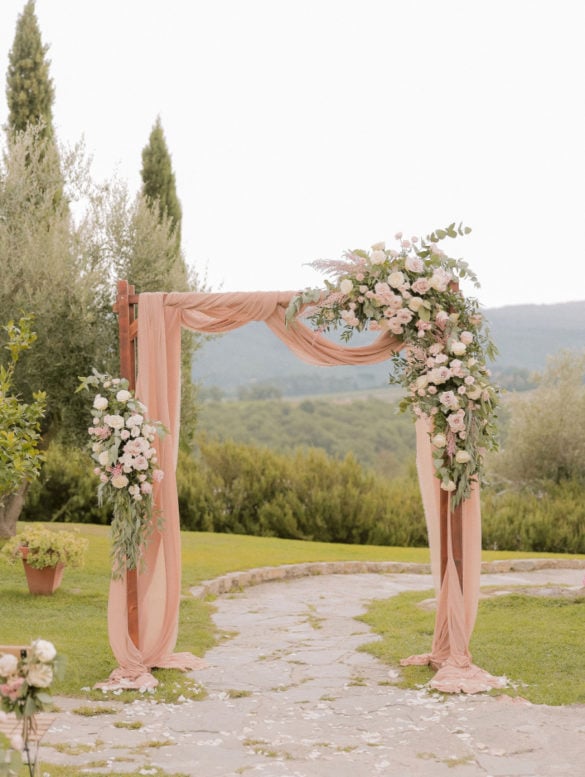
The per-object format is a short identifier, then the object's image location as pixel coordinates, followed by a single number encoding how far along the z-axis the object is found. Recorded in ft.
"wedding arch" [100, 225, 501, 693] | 22.00
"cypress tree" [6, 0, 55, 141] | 48.29
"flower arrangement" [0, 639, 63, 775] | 11.01
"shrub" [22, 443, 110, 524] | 55.98
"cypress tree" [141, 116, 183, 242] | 57.62
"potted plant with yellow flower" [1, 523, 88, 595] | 31.83
